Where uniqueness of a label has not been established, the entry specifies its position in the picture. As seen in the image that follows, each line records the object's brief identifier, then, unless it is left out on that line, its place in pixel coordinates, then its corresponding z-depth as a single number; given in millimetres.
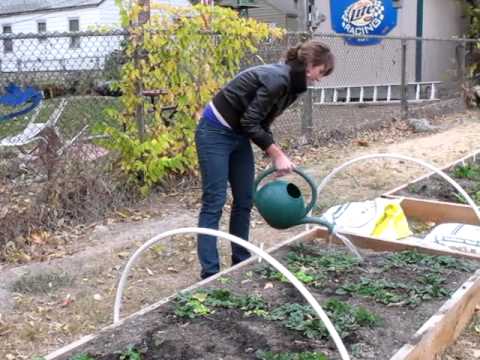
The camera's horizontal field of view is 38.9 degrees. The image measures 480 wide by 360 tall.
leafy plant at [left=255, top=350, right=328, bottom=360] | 2943
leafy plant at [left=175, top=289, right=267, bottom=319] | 3480
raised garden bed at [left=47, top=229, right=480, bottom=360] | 3102
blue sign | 15172
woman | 3889
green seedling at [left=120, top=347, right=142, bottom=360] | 2950
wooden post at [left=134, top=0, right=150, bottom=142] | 6262
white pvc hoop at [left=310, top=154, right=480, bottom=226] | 4621
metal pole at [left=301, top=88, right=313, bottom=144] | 9453
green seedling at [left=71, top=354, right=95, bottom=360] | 2918
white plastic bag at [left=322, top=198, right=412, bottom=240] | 4888
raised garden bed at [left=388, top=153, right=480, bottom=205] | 6297
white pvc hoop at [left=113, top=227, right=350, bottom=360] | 2736
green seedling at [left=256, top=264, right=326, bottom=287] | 3953
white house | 26203
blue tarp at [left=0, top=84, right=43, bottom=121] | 5715
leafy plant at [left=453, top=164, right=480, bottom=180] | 6988
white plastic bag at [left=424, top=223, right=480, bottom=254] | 4625
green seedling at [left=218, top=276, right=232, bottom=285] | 3896
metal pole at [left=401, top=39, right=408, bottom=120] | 11516
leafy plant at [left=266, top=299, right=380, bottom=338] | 3269
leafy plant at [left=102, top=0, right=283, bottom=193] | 6309
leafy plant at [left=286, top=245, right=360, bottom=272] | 4164
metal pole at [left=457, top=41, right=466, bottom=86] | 14227
